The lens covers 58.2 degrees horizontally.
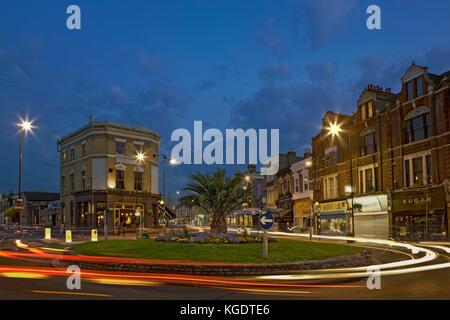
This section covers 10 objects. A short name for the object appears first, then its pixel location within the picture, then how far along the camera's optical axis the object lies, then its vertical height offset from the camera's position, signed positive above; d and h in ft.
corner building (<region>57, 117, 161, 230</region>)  172.96 +8.26
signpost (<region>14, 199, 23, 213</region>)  98.08 -3.01
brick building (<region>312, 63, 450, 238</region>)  115.24 +9.32
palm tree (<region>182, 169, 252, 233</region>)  74.38 -0.61
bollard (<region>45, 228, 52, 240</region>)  123.75 -11.86
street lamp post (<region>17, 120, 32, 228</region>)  111.75 +19.21
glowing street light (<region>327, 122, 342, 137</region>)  110.95 +17.29
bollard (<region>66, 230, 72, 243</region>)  109.19 -11.36
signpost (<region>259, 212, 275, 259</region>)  51.85 -4.00
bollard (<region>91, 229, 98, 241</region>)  112.57 -11.51
